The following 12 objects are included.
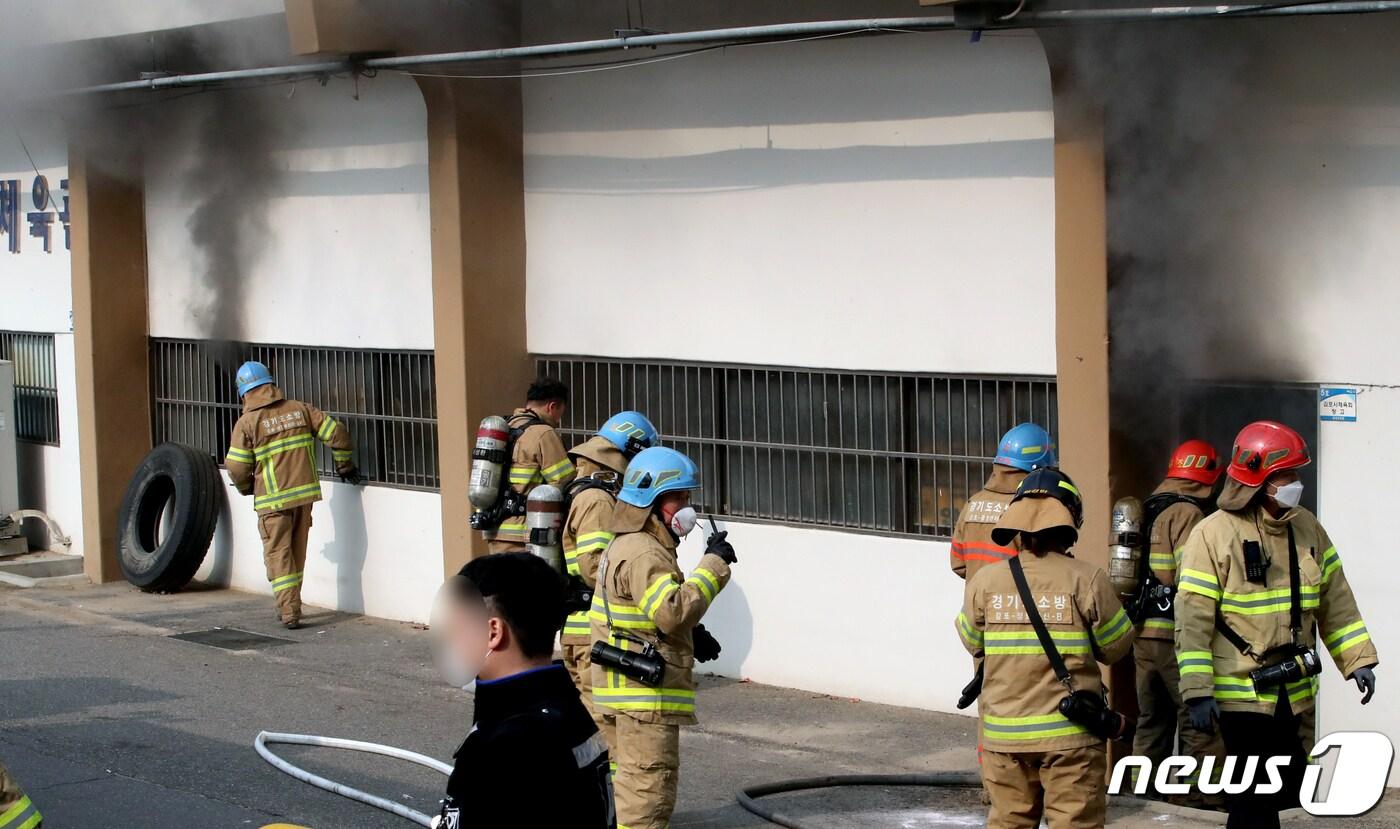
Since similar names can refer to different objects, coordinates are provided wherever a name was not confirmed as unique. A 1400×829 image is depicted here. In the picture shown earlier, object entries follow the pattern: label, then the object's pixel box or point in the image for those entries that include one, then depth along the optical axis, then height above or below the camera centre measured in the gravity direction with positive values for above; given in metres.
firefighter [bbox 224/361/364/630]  11.11 -0.81
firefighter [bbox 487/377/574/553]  9.02 -0.59
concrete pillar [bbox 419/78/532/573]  10.11 +0.54
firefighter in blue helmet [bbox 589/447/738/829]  5.68 -0.99
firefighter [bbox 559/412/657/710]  6.86 -0.69
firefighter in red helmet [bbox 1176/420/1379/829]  5.40 -1.01
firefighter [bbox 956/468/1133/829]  5.05 -1.05
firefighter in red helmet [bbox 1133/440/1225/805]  7.13 -1.31
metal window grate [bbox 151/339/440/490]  11.24 -0.33
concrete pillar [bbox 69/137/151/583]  12.81 +0.24
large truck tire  12.28 -1.27
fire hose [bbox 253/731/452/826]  6.57 -1.90
